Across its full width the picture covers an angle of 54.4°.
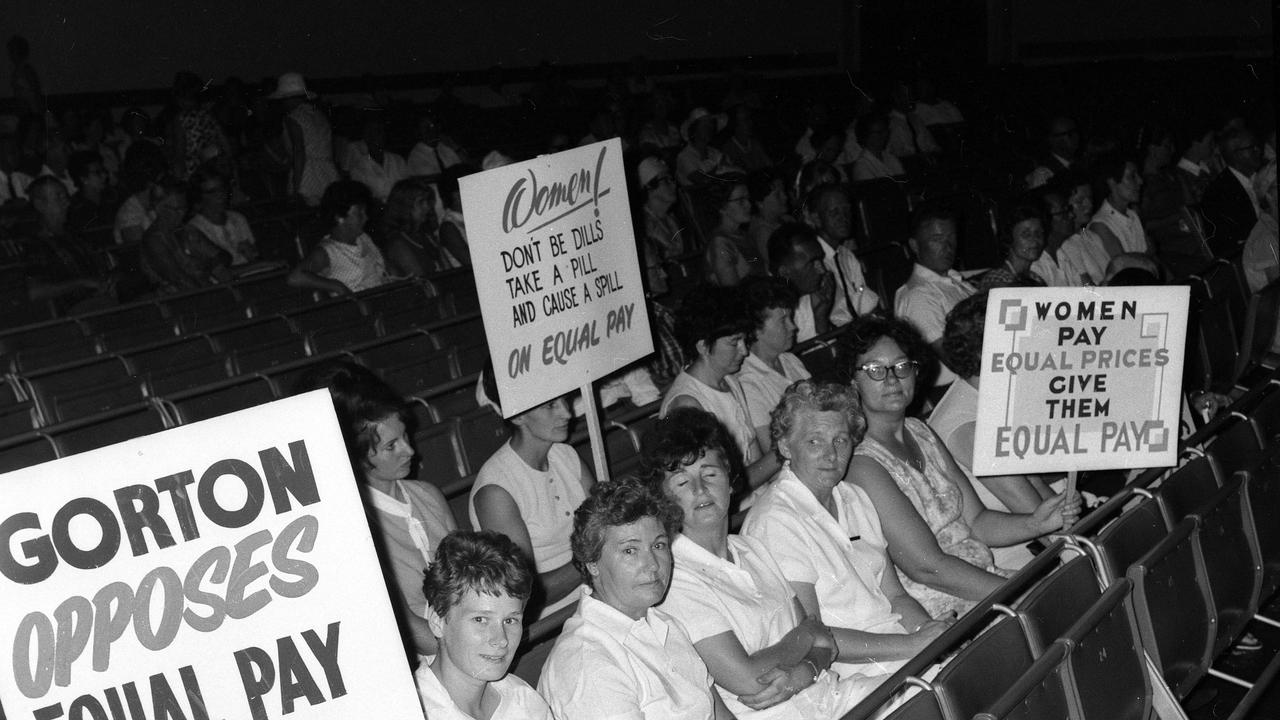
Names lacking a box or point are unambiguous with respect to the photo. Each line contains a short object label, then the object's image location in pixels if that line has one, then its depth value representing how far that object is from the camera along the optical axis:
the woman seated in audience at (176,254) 7.42
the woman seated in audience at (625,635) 2.76
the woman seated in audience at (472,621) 2.55
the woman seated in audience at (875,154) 11.66
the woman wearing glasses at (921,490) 3.70
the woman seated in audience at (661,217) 8.56
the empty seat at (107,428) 4.71
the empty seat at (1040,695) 2.62
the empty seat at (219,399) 5.07
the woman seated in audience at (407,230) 7.80
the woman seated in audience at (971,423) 4.22
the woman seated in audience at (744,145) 11.80
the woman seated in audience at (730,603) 3.10
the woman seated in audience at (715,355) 4.87
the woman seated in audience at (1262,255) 7.60
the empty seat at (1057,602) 2.99
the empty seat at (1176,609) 3.35
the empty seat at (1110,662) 2.96
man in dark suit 9.48
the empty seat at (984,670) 2.66
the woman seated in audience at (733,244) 7.28
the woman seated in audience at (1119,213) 8.65
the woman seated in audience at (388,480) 3.59
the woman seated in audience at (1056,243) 7.79
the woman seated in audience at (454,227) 8.35
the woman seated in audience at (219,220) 8.04
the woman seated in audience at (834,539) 3.42
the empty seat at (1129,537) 3.41
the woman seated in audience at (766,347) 5.11
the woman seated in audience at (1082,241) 8.14
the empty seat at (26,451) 4.52
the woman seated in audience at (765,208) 8.06
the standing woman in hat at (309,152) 9.88
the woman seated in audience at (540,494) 3.84
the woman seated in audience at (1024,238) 6.82
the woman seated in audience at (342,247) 7.37
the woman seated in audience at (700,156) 10.80
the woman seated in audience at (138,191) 8.49
